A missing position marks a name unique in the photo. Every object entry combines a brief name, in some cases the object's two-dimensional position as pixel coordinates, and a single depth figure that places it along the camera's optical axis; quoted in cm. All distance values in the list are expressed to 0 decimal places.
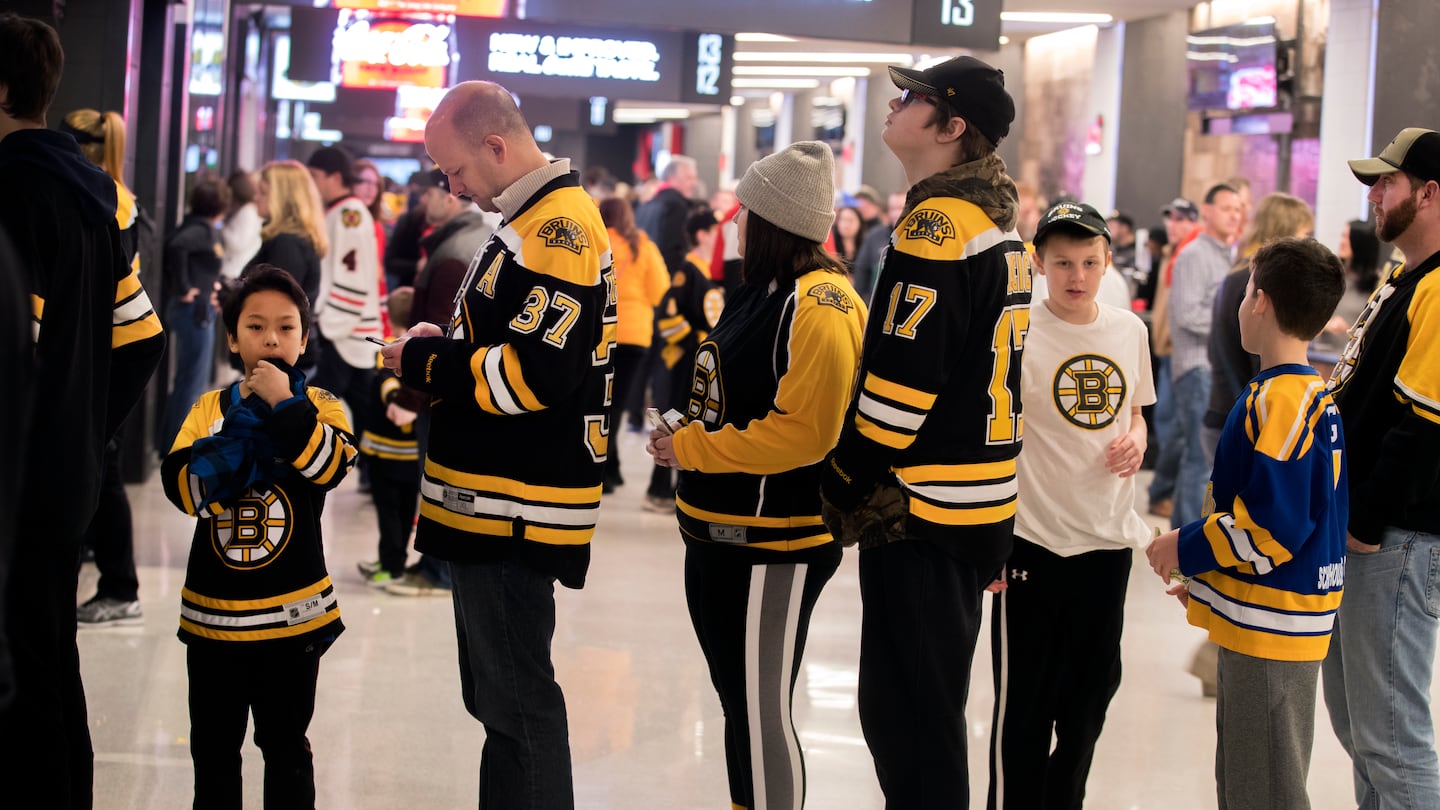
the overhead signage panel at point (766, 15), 880
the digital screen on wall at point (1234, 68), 1197
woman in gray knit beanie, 279
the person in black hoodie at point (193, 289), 749
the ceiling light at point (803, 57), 1772
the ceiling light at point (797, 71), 1970
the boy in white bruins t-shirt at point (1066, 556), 306
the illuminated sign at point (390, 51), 1025
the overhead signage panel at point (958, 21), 866
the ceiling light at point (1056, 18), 1406
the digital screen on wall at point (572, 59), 963
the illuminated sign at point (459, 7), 998
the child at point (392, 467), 562
